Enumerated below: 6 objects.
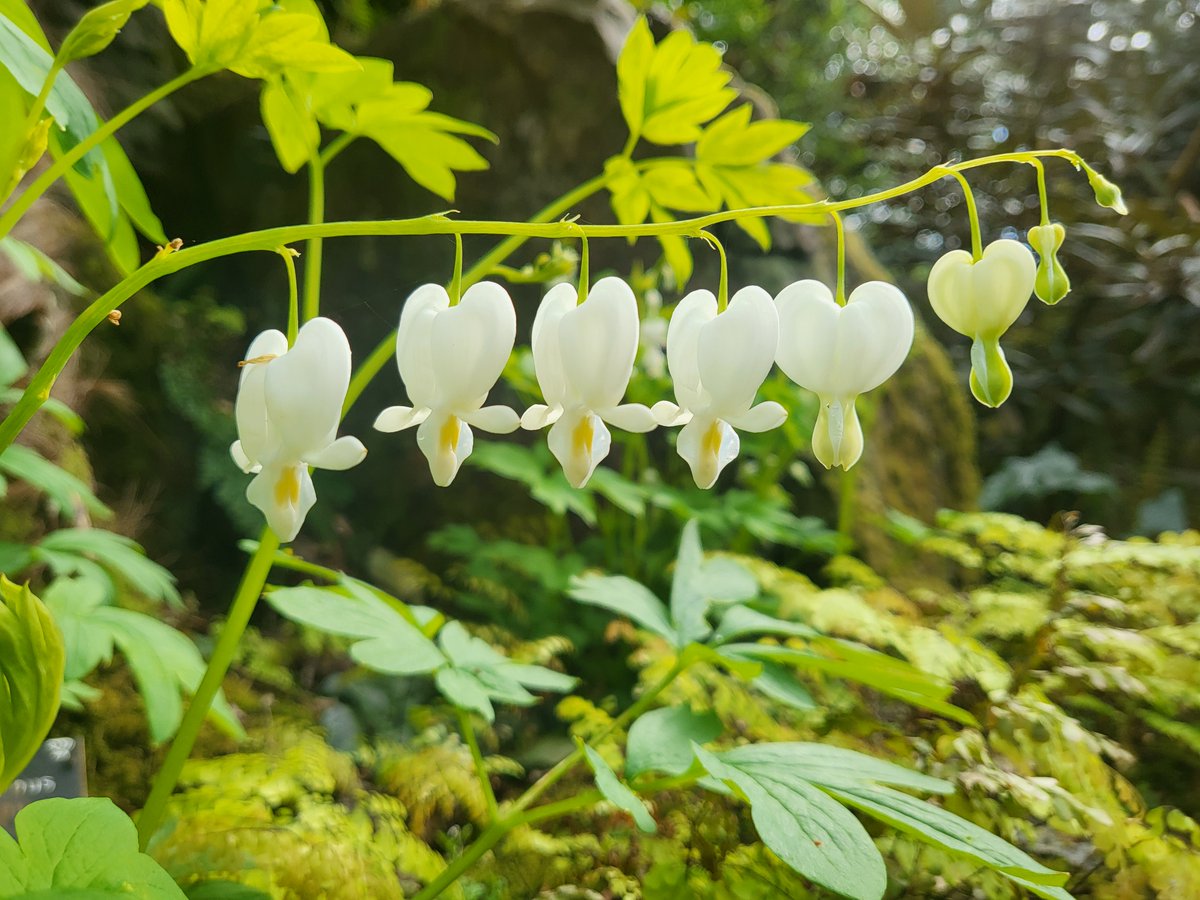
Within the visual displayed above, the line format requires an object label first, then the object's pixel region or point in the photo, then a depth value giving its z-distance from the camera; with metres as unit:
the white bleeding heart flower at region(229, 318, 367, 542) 0.13
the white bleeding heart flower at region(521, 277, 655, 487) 0.14
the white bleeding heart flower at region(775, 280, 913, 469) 0.14
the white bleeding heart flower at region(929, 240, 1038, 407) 0.15
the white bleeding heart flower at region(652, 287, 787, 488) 0.14
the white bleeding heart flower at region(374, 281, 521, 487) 0.14
